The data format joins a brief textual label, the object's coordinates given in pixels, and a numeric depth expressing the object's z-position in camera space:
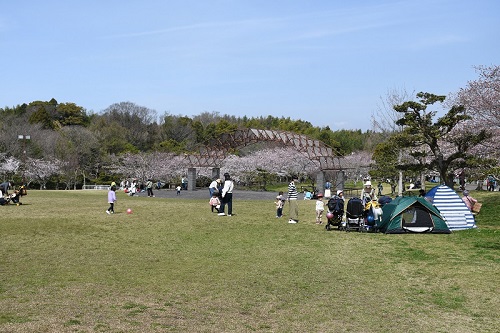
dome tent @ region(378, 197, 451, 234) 14.85
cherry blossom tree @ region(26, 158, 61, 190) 54.34
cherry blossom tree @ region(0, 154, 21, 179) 52.53
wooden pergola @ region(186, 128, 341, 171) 44.66
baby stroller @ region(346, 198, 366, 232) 15.47
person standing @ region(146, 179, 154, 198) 37.37
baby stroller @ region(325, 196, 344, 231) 15.70
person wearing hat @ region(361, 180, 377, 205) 16.73
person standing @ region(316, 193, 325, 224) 17.78
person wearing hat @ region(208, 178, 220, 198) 24.31
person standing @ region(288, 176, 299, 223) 17.97
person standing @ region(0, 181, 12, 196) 26.23
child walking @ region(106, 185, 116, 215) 20.36
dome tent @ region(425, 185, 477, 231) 15.92
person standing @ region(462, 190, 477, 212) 18.24
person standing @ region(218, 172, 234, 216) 19.59
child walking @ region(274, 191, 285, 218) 19.77
